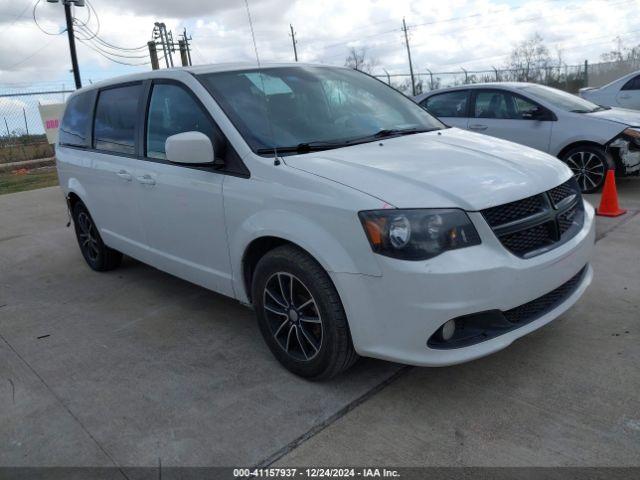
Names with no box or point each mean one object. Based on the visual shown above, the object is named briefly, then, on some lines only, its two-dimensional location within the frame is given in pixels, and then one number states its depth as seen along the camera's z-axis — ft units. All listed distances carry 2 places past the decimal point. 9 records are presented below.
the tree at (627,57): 101.87
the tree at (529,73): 84.89
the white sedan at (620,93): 36.32
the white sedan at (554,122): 22.85
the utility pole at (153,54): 60.34
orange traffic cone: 19.85
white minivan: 8.50
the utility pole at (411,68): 78.82
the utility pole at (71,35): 54.03
